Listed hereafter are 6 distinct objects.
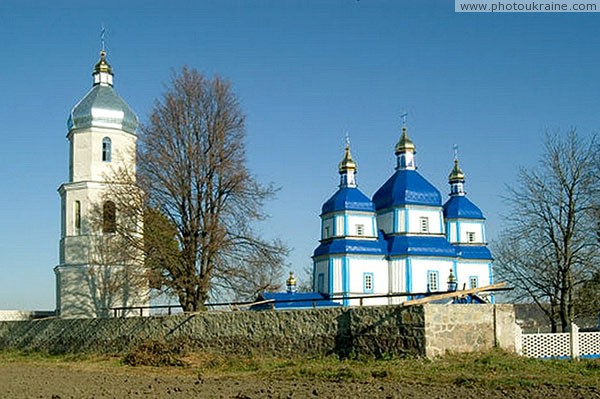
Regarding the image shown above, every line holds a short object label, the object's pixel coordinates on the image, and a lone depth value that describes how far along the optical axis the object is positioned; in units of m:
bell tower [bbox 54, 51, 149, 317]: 30.61
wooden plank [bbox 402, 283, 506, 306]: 16.72
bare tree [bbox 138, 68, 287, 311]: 25.83
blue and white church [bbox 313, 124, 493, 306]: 37.97
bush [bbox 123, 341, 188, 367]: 19.59
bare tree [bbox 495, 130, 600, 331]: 28.27
